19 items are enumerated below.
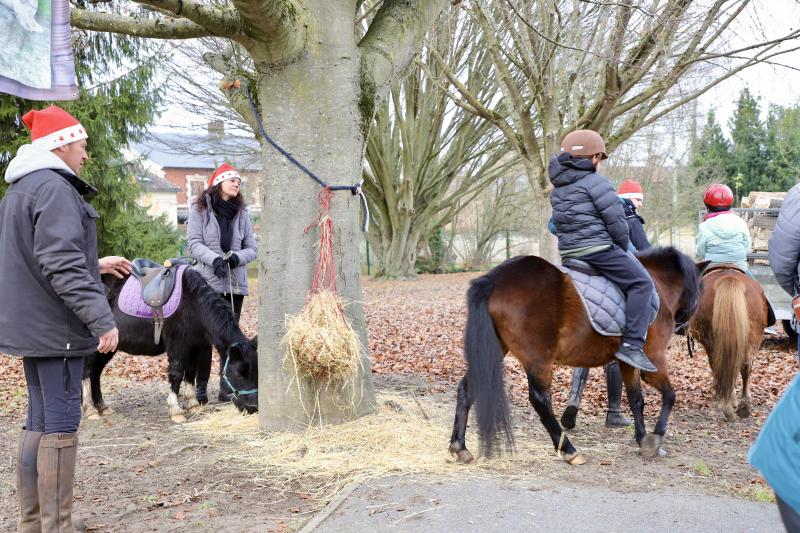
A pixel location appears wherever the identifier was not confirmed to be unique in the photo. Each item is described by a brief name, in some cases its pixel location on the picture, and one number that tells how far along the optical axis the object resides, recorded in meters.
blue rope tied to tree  5.88
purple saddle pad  6.75
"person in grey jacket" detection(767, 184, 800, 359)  4.04
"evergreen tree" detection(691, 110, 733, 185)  28.59
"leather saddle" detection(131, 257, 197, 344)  6.68
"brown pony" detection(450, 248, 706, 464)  5.05
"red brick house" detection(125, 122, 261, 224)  23.42
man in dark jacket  3.64
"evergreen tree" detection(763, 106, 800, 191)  26.77
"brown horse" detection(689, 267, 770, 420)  6.53
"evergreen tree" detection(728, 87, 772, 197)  28.78
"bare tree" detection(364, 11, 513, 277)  23.25
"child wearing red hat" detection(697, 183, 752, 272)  7.02
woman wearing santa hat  7.12
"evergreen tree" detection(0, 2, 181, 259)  17.36
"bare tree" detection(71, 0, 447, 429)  5.86
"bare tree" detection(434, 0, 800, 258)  10.74
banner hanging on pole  4.04
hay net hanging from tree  5.52
